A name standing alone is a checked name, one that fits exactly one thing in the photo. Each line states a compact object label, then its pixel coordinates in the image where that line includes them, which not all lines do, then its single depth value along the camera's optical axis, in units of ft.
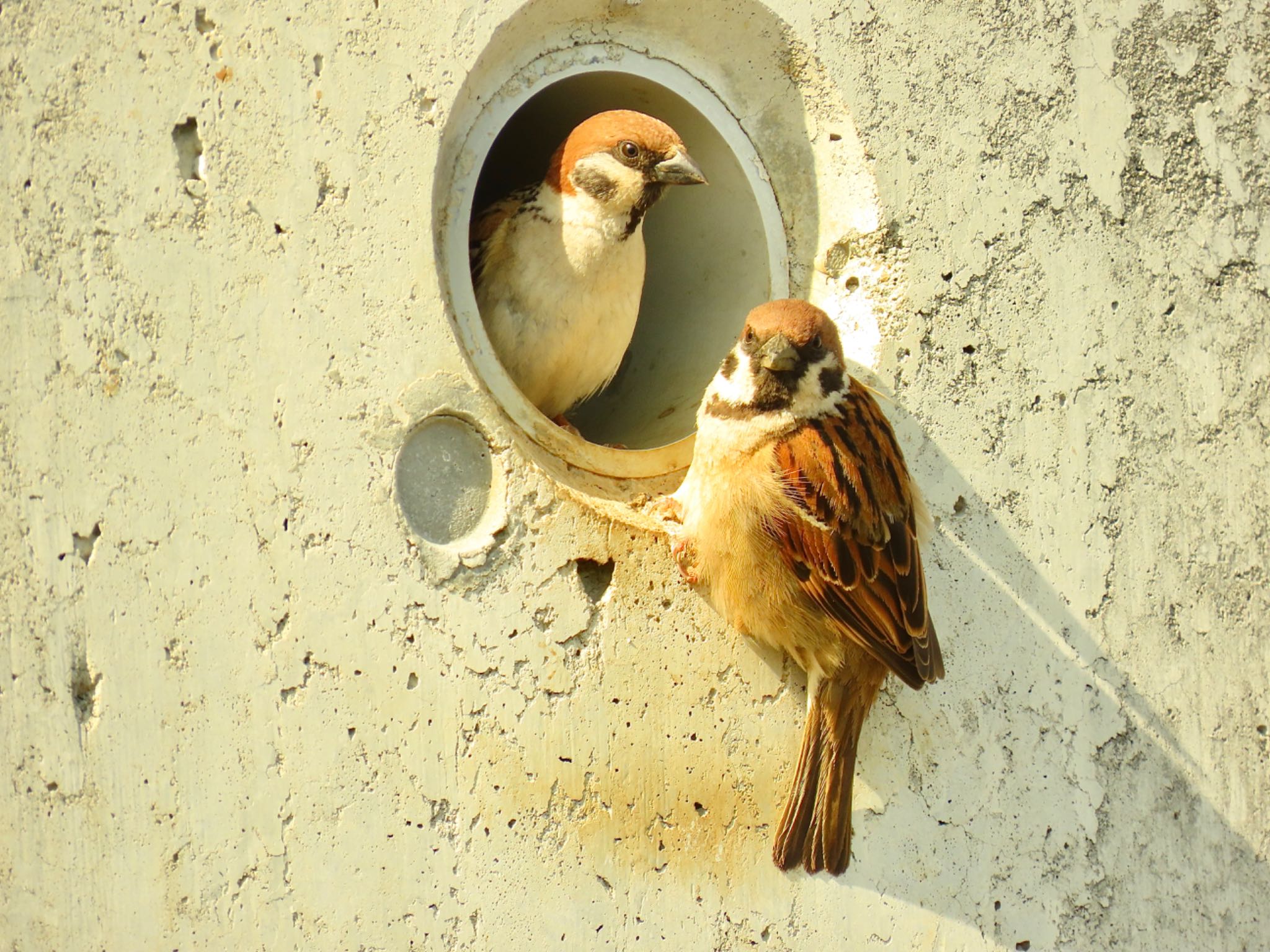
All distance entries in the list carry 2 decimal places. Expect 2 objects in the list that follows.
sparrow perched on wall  14.84
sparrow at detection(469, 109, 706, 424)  18.26
